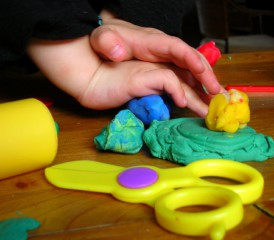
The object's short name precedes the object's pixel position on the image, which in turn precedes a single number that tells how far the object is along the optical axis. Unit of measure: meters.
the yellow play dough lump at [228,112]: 0.40
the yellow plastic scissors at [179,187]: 0.27
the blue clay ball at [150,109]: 0.48
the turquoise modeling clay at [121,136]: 0.42
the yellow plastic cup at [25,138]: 0.37
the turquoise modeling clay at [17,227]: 0.28
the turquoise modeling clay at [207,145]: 0.39
